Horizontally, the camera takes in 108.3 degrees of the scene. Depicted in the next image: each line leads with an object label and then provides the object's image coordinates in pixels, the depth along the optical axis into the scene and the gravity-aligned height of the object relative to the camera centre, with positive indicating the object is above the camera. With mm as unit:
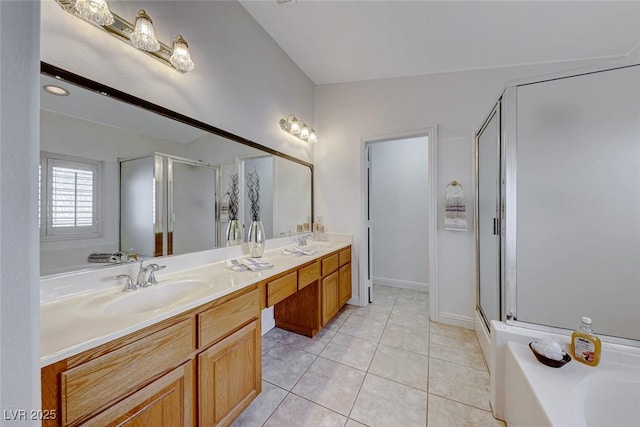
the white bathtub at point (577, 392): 924 -766
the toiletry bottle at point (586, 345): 1118 -649
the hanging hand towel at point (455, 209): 2371 +53
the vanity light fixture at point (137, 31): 985 +888
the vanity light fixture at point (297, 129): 2395 +936
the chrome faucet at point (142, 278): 1121 -324
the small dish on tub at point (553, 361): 1104 -711
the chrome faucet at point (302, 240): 2550 -286
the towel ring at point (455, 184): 2396 +314
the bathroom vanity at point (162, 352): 673 -506
